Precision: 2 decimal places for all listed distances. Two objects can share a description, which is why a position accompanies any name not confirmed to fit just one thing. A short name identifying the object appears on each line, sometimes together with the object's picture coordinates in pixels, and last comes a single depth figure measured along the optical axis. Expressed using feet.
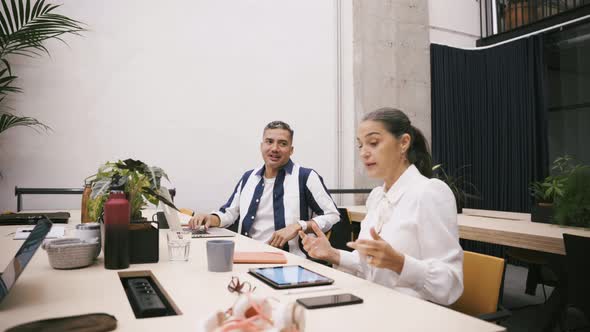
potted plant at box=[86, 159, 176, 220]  4.89
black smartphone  3.11
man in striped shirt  8.58
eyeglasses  3.56
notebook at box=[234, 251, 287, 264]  4.81
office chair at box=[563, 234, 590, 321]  6.50
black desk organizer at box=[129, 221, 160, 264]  4.72
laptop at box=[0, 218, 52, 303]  3.06
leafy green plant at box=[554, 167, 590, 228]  8.58
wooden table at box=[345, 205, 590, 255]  7.88
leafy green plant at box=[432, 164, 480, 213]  18.17
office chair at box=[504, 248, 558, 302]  11.46
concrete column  16.89
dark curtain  16.74
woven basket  4.35
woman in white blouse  4.13
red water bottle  4.38
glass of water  4.88
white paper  6.27
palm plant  11.06
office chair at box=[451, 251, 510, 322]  4.52
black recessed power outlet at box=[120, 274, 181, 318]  2.99
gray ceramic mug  4.33
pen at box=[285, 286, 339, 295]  3.56
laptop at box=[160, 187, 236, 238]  6.04
